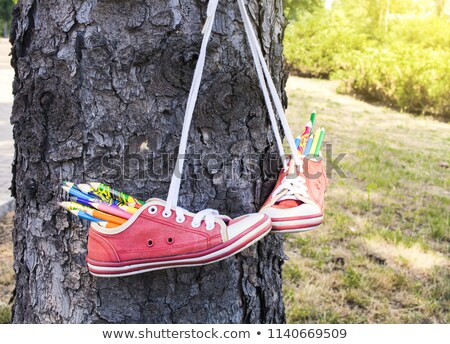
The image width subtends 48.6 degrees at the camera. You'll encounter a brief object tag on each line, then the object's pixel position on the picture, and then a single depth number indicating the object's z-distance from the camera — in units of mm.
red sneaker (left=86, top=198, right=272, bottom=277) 1334
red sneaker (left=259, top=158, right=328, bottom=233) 1416
